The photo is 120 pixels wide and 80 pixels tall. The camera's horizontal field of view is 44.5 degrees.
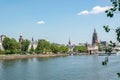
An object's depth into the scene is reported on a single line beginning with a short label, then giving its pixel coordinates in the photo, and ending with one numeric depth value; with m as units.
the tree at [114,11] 2.54
